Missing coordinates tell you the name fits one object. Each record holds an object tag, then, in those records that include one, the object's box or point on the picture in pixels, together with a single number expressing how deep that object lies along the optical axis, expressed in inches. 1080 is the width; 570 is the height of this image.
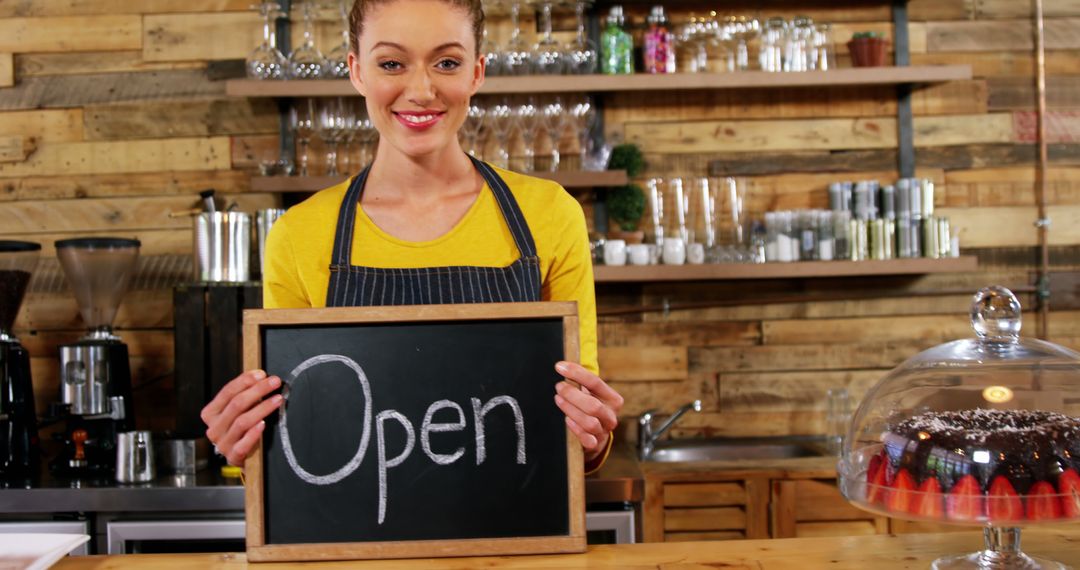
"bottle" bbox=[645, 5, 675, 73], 138.3
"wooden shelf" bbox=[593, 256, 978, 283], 134.2
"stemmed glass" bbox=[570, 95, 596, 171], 139.0
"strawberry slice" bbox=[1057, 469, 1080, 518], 48.4
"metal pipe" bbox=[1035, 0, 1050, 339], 144.1
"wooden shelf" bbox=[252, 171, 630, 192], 132.9
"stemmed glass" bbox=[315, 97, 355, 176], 135.8
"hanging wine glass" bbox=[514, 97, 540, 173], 137.6
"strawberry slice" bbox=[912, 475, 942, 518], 49.7
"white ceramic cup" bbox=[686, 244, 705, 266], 136.0
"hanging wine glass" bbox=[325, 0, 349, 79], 133.6
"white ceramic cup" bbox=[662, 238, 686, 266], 135.9
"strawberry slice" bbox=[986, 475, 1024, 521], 48.3
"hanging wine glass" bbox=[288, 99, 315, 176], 137.4
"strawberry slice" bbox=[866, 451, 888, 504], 52.1
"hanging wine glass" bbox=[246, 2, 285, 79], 133.7
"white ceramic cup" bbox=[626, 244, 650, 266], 135.1
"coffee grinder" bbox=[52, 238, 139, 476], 119.0
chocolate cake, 48.7
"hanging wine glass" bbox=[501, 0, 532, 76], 134.2
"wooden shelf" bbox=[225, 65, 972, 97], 131.6
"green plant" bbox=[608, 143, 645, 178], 139.9
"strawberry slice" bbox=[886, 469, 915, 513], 50.9
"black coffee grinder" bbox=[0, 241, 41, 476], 118.1
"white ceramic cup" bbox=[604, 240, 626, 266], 134.3
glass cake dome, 49.1
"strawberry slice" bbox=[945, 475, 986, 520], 48.8
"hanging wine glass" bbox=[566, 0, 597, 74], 135.4
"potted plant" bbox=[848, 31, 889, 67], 137.7
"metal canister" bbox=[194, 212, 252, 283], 126.3
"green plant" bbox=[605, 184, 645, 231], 140.2
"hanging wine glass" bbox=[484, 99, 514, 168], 136.8
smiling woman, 62.0
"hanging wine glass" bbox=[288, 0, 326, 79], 133.6
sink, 140.5
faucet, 137.9
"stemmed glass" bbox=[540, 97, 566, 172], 138.1
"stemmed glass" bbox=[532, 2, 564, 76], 134.7
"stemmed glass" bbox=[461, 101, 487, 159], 136.0
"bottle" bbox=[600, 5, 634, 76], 137.0
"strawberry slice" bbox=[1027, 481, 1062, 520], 48.1
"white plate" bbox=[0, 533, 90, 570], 51.4
